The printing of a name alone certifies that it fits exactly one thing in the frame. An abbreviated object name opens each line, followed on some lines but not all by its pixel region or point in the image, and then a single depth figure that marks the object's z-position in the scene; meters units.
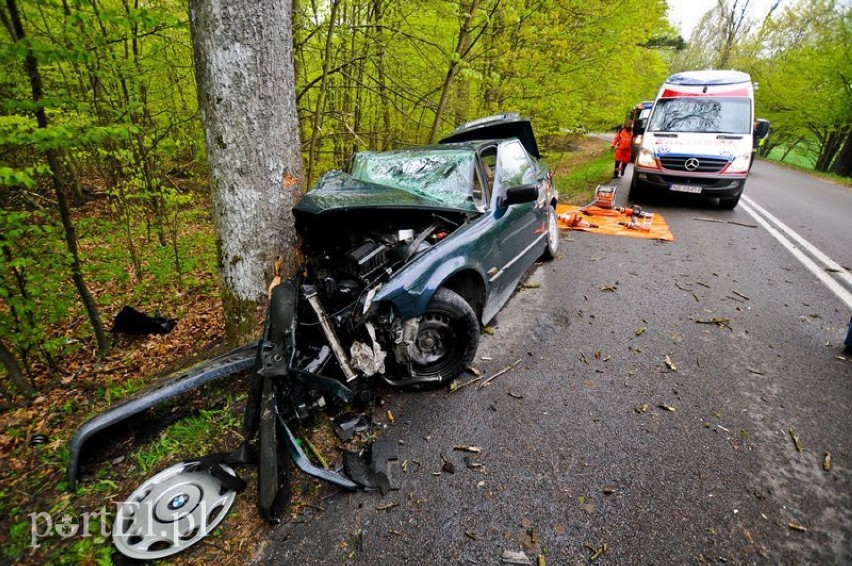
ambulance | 7.06
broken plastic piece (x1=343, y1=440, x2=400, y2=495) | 2.13
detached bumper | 2.11
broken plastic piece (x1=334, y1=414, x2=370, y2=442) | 2.46
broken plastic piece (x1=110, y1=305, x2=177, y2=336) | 4.50
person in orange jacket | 9.92
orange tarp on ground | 6.41
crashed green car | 2.51
